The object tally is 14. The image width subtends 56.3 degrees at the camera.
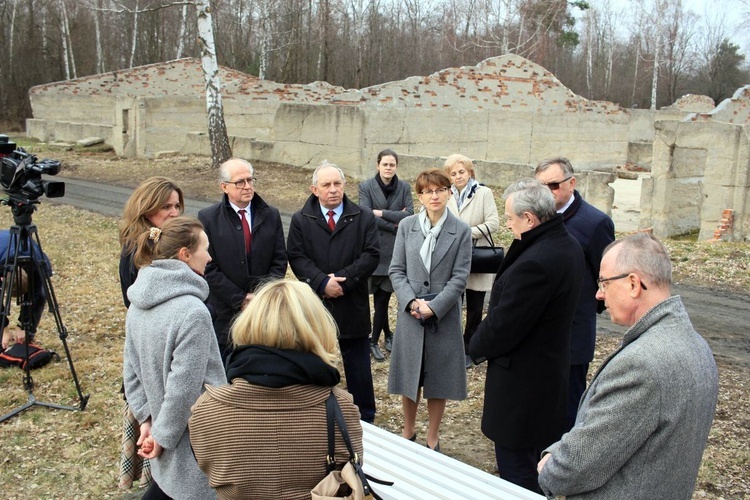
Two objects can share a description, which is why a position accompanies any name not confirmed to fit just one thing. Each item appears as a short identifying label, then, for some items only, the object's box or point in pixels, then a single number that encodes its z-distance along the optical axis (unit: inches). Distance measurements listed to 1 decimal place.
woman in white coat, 223.9
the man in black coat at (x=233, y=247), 178.9
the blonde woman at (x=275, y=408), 92.8
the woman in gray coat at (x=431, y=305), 172.1
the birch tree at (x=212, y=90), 627.2
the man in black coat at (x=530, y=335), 132.7
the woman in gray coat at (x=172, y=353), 112.6
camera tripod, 188.7
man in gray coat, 84.0
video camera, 183.3
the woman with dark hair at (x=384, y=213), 238.2
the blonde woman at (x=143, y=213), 151.6
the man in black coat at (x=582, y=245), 166.6
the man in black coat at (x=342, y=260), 187.6
